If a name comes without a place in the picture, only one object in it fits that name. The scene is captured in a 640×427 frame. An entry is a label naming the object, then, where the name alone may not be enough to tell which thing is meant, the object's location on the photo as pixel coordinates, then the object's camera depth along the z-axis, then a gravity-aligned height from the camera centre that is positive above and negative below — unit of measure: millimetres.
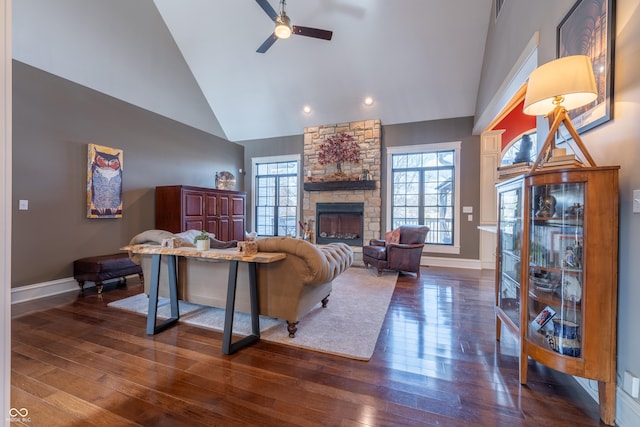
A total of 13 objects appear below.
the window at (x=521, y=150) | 5113 +1294
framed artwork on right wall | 1687 +1195
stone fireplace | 6297 +632
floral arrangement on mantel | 6402 +1502
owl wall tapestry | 4211 +479
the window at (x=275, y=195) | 7434 +509
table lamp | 1628 +812
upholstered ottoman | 3789 -845
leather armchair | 4848 -723
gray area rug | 2463 -1209
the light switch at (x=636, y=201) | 1470 +82
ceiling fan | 3348 +2571
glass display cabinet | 1562 -381
